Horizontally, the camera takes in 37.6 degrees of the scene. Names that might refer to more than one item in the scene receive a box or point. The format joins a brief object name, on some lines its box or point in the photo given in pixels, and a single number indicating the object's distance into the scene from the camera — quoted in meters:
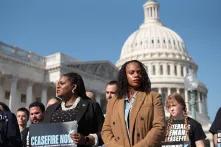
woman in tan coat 3.64
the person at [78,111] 4.09
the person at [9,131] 4.10
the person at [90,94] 6.04
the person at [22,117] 6.17
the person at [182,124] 4.95
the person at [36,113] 5.47
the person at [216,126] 5.21
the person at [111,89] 5.90
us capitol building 36.03
